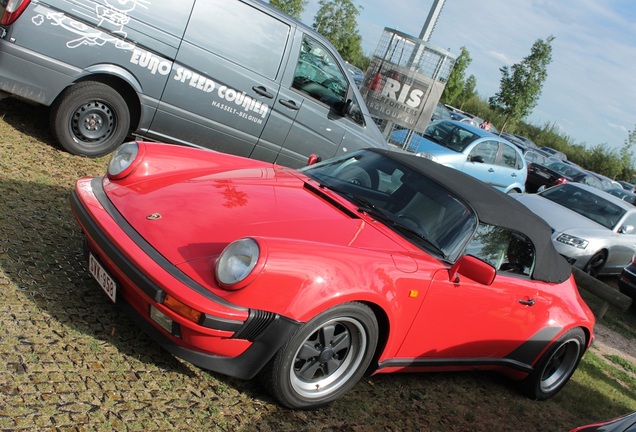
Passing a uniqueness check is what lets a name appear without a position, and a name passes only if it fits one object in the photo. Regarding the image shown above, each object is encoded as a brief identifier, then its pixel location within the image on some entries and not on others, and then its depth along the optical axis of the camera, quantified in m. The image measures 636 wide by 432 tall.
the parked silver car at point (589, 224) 10.46
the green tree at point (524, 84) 35.72
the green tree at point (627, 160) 48.90
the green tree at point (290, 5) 27.09
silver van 6.11
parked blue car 12.33
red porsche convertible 3.27
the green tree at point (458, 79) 51.41
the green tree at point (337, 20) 32.62
